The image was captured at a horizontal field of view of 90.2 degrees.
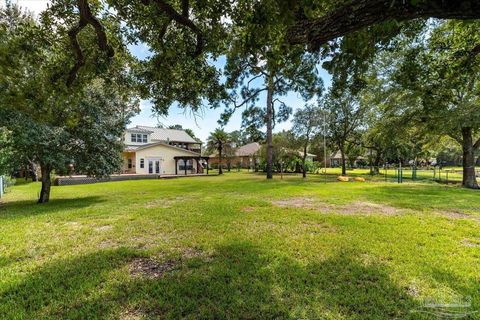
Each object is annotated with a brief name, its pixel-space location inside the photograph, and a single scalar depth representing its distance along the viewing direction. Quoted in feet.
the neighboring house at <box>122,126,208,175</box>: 94.32
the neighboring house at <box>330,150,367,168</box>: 190.02
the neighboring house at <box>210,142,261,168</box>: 156.78
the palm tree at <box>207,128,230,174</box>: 112.06
